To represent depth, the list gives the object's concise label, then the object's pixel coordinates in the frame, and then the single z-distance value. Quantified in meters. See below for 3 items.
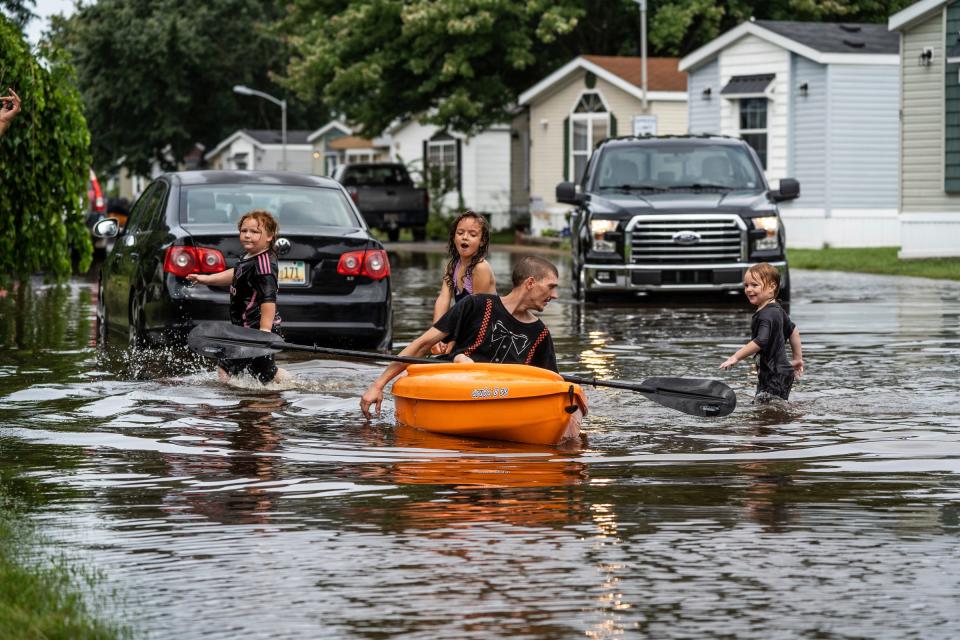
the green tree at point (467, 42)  47.50
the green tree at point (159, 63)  82.56
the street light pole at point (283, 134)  76.62
